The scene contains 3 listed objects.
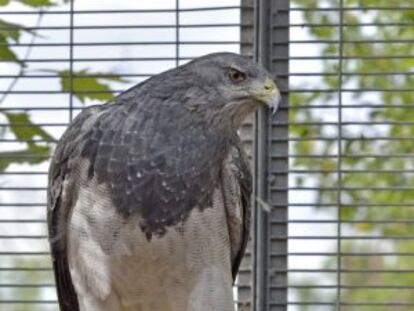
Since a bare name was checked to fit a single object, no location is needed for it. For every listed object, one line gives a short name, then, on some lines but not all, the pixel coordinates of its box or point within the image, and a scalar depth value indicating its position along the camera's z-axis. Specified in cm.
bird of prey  1037
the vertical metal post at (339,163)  1228
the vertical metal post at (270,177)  1231
